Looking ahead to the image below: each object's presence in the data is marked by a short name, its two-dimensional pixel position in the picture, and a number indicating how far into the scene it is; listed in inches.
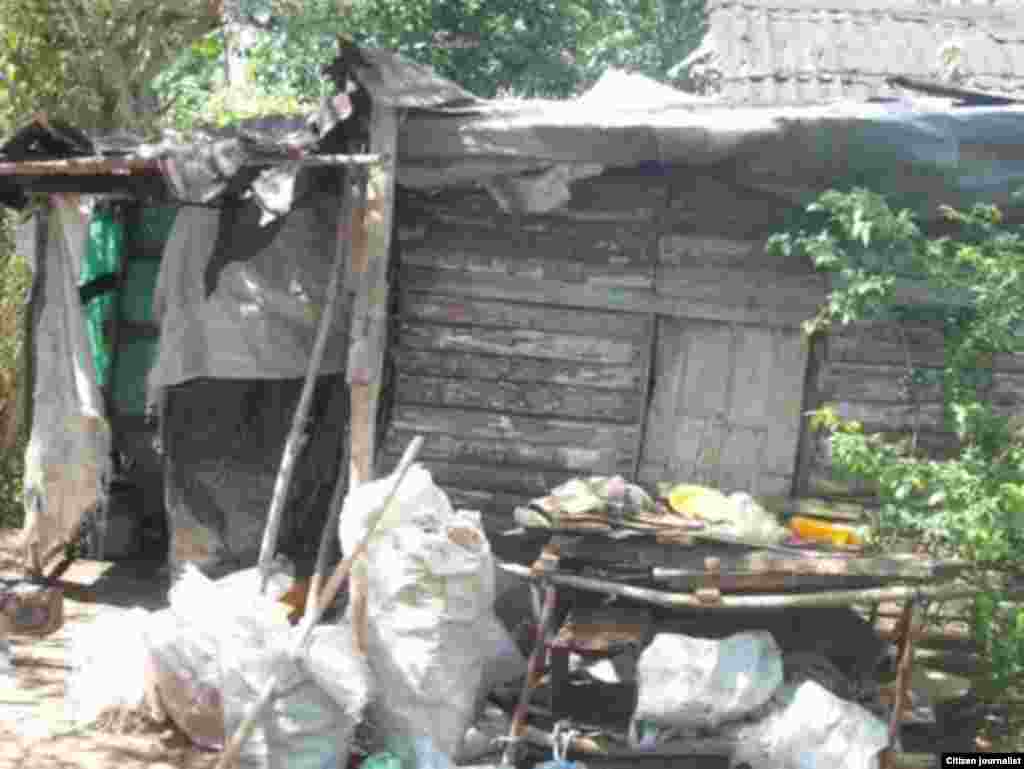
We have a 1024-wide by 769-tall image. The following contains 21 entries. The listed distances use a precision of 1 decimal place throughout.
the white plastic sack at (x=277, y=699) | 210.8
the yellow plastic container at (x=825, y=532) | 253.0
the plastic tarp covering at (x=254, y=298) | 286.8
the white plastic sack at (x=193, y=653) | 223.5
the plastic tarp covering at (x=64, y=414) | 293.0
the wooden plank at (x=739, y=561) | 222.7
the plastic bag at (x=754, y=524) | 242.5
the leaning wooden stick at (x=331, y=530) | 259.2
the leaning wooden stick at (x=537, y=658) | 223.8
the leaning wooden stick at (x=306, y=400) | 255.0
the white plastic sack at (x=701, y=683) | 221.1
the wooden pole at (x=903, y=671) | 218.2
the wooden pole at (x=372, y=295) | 268.1
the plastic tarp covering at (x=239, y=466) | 304.0
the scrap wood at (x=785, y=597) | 221.5
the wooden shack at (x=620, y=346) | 281.6
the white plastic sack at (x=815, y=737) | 216.4
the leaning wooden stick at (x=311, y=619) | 202.8
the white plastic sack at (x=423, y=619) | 220.8
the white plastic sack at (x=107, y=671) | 238.2
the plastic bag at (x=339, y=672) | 214.7
